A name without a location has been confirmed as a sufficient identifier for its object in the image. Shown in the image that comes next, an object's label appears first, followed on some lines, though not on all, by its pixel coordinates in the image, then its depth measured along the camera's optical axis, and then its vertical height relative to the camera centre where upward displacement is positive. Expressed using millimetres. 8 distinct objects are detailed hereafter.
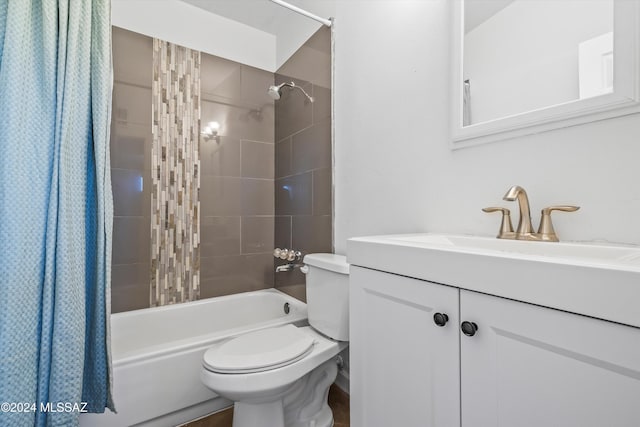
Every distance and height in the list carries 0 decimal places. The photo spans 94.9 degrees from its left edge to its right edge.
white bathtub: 1186 -705
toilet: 1055 -564
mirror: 732 +449
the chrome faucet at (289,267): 1931 -345
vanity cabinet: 446 -283
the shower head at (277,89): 2016 +863
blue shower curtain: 913 -4
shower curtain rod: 1653 +1147
